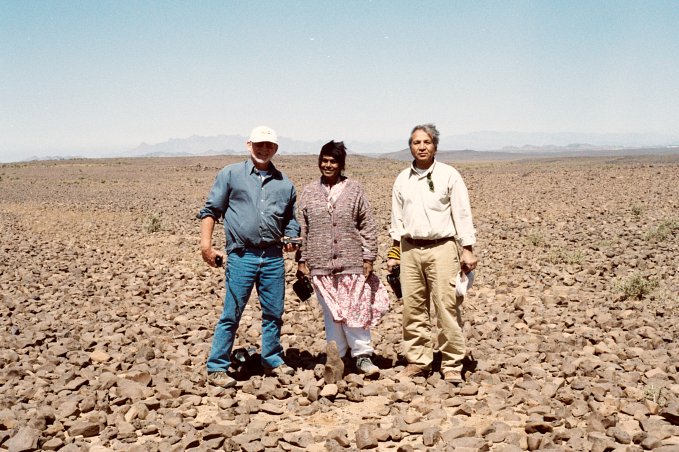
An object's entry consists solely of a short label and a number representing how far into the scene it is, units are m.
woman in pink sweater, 4.82
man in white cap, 4.76
